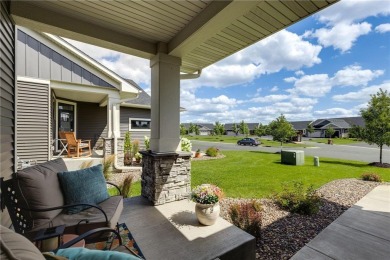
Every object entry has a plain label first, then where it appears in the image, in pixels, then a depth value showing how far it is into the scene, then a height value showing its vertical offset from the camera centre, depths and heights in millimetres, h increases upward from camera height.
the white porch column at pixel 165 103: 3793 +546
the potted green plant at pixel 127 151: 9086 -999
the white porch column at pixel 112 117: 8180 +564
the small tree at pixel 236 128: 51125 +676
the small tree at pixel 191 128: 56375 +578
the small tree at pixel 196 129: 55938 +292
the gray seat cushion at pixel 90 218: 2232 -1065
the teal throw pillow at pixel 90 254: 1177 -788
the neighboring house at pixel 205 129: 78562 +635
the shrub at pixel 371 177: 6801 -1637
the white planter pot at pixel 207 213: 2961 -1256
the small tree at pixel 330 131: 41997 -55
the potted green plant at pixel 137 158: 9344 -1322
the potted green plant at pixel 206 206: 2965 -1147
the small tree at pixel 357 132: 12359 -78
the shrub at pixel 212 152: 13192 -1464
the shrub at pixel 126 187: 4473 -1308
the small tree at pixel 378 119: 11258 +714
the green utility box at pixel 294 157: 10188 -1415
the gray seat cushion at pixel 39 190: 2174 -701
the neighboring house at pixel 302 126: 54953 +1402
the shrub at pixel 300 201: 4168 -1583
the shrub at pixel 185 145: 9570 -706
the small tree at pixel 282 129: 20250 +173
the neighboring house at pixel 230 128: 67712 +1137
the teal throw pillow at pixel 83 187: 2570 -784
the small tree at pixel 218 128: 50062 +655
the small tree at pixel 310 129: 46019 +406
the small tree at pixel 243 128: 44862 +618
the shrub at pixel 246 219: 3164 -1479
